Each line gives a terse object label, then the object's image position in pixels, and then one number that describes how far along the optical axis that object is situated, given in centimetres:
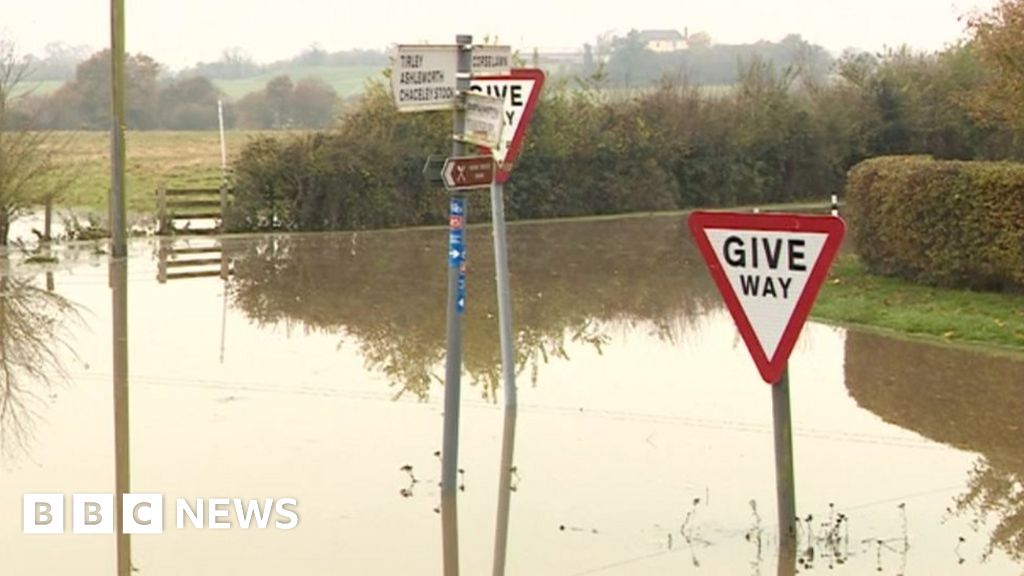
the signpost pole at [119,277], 1061
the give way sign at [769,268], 759
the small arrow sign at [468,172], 951
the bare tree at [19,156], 2606
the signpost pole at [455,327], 977
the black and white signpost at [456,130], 952
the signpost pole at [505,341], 1127
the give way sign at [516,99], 1142
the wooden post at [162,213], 2927
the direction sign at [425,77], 948
